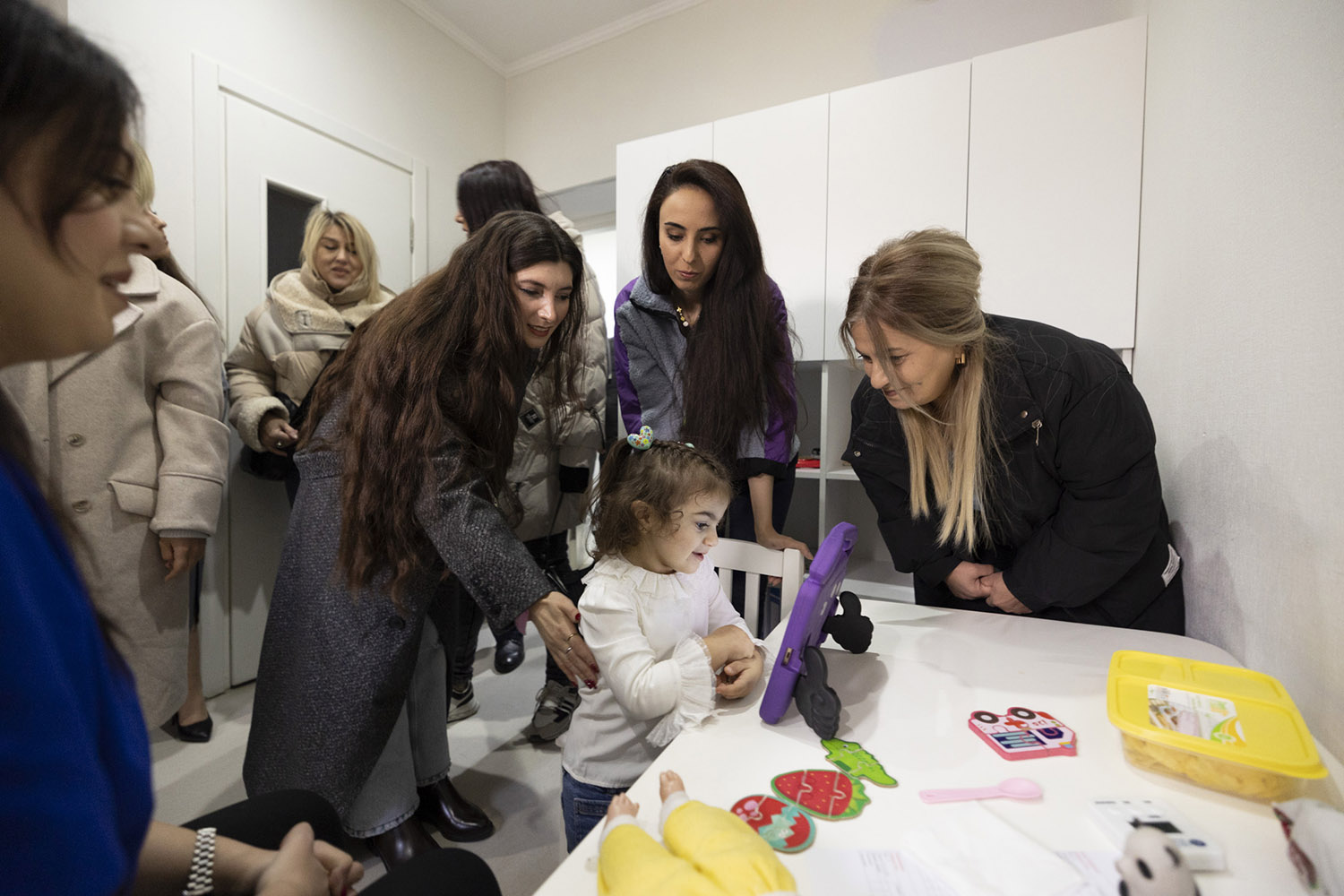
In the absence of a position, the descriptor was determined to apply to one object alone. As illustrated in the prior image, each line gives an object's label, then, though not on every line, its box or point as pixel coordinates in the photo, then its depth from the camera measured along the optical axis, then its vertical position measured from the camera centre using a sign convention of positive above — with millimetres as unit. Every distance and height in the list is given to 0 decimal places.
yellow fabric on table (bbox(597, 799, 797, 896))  450 -328
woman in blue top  341 -57
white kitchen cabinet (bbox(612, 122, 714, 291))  2367 +926
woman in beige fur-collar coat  2051 +266
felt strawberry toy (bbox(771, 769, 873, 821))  619 -374
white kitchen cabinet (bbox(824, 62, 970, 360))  1883 +792
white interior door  2262 +554
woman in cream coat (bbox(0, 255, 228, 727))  1381 -95
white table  581 -373
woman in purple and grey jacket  1552 +211
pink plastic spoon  642 -372
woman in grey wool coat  1056 -181
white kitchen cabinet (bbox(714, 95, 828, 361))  2098 +767
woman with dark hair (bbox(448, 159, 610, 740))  1938 -136
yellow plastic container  629 -318
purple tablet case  780 -293
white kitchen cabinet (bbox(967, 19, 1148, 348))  1670 +680
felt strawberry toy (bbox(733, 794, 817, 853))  566 -372
